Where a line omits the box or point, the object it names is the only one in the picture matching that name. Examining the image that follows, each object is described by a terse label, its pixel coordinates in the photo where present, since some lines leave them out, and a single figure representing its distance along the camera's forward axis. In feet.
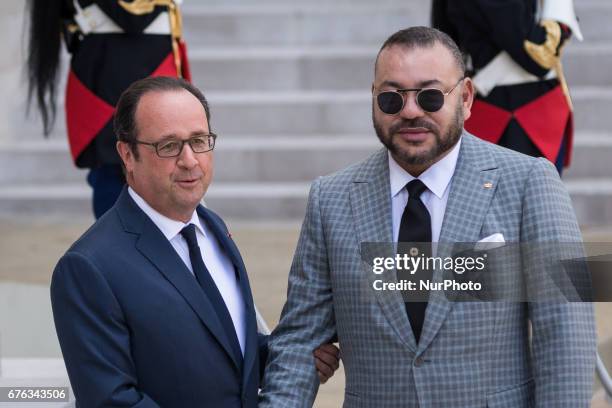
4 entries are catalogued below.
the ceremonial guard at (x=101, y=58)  33.47
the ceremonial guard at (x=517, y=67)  33.35
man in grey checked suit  17.92
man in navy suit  17.21
